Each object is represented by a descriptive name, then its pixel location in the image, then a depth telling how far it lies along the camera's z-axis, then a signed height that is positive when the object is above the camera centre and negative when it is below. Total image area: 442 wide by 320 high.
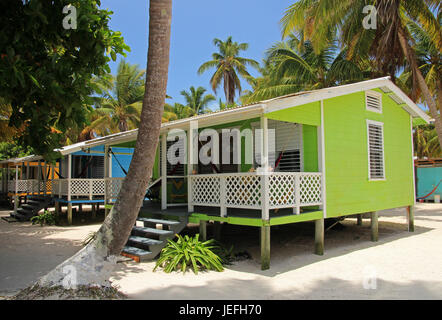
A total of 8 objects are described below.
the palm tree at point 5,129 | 14.17 +2.34
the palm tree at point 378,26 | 14.75 +6.76
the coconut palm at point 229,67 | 33.12 +10.67
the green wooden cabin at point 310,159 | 8.09 +0.59
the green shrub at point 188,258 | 7.50 -1.69
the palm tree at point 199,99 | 40.38 +9.24
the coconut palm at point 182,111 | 37.38 +7.42
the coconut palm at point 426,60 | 19.00 +6.50
